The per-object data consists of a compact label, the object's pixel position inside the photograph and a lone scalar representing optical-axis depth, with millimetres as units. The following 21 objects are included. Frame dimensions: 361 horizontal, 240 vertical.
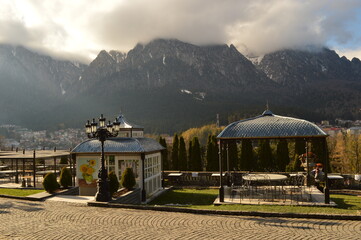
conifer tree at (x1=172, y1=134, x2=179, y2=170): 31219
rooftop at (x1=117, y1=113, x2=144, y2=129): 20608
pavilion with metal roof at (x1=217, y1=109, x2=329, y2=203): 14086
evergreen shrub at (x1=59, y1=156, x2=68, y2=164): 32469
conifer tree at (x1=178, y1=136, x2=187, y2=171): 30922
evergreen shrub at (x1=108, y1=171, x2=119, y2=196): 14934
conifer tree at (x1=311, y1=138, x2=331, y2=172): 26925
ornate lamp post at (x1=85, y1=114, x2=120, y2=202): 13359
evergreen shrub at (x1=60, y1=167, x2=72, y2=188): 17375
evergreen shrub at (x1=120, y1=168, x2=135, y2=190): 17156
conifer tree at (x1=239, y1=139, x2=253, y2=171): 28719
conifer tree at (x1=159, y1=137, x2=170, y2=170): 30875
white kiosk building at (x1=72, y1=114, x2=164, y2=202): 18172
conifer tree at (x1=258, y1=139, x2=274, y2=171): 28578
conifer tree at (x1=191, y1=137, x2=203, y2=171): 30641
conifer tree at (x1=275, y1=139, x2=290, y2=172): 28406
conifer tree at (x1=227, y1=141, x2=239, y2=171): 29484
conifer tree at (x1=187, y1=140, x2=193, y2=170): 30781
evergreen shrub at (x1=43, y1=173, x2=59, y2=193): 15625
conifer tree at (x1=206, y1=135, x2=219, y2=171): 29297
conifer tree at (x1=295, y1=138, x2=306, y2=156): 28202
